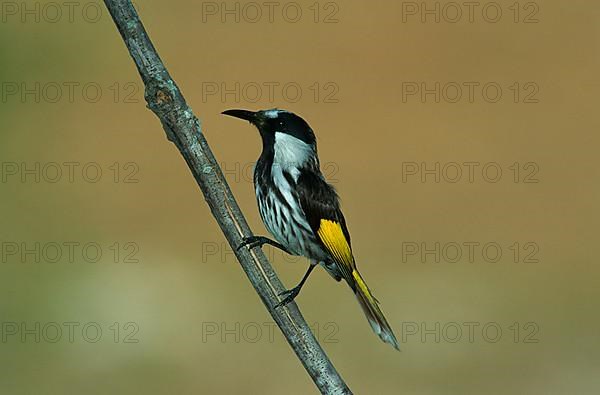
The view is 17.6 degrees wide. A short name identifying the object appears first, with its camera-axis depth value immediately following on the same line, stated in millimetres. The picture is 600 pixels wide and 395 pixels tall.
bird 7207
